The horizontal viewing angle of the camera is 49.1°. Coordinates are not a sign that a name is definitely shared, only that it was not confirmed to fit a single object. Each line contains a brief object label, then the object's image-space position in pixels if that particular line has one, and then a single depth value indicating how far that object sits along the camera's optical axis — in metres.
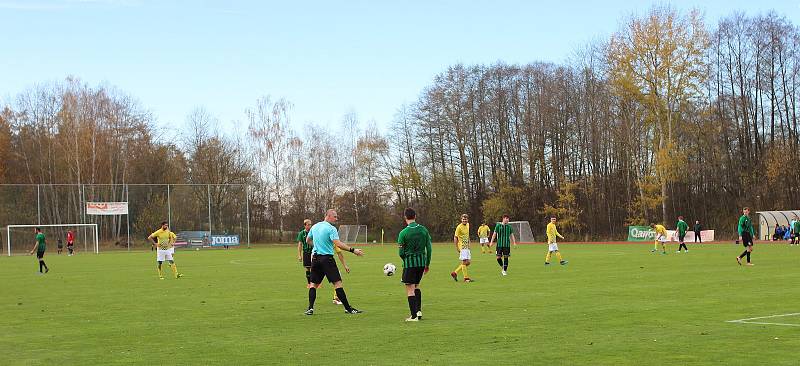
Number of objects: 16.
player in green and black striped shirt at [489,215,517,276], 28.09
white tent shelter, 59.62
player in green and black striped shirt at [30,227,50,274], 35.03
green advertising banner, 67.06
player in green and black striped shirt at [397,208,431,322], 14.77
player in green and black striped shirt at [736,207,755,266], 29.17
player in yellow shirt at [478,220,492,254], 47.22
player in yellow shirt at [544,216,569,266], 33.31
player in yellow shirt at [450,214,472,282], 25.38
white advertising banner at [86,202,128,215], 71.94
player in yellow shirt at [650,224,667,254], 42.53
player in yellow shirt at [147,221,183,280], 30.47
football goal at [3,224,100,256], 65.31
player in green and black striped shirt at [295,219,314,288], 22.51
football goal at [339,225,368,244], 87.25
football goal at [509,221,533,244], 77.00
